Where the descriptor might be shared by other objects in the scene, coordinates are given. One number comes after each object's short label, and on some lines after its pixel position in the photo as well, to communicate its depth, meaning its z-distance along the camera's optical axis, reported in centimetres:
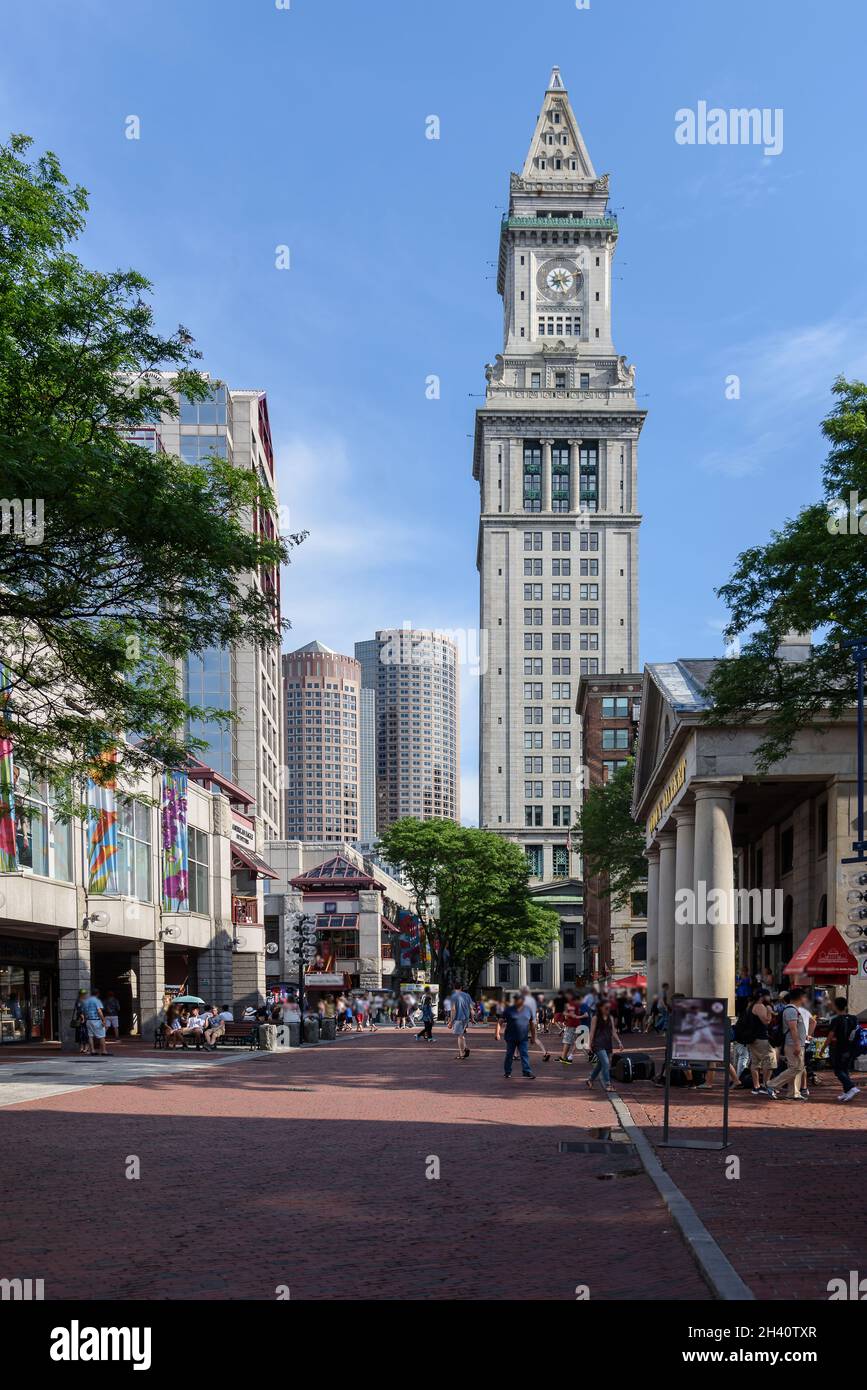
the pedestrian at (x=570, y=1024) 3303
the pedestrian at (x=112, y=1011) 4706
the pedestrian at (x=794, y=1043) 2192
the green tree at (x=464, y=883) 8469
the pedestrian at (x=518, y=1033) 2772
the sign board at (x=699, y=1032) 1658
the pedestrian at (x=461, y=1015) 3622
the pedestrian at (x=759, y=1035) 2295
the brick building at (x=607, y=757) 10750
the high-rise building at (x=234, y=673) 10056
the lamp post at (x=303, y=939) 5284
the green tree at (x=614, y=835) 6969
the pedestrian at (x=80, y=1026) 3834
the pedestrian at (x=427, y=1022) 4596
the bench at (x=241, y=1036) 4091
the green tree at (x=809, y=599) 2419
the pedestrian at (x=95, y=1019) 3612
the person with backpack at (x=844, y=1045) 2225
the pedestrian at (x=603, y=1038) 2384
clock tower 14238
